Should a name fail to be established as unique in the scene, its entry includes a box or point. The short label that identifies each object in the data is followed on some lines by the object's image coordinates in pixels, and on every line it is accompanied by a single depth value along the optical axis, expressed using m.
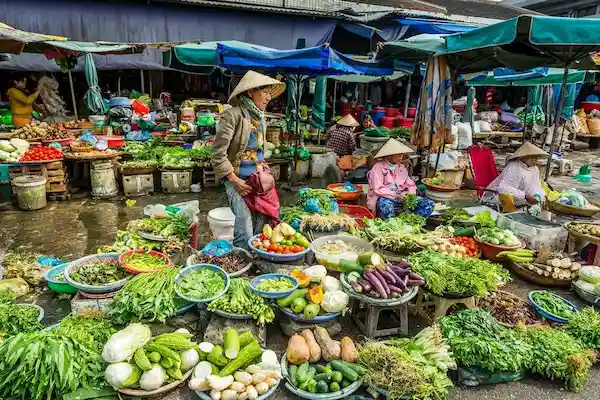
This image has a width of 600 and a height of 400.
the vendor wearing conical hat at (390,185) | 5.57
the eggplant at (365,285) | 3.44
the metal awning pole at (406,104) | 12.46
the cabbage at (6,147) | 7.05
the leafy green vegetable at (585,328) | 3.59
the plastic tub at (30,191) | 6.66
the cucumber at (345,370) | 3.01
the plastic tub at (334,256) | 4.10
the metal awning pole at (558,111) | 5.87
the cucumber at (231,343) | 2.96
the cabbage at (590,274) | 4.28
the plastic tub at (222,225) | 5.04
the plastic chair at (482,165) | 6.86
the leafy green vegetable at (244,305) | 3.40
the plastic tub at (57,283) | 4.03
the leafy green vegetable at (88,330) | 3.01
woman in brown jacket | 4.06
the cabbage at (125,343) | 2.83
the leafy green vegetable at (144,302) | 3.35
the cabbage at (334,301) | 3.48
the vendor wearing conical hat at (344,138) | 8.72
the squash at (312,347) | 3.18
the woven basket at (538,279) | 4.55
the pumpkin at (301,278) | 3.64
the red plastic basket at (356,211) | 5.69
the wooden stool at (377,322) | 3.58
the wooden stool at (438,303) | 3.78
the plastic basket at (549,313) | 3.80
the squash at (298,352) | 3.12
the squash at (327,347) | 3.18
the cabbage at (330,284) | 3.65
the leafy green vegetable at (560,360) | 3.21
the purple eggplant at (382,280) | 3.42
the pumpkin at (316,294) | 3.51
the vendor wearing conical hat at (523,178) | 5.75
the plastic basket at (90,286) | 3.60
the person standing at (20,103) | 9.09
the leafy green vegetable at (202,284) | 3.53
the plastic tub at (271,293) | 3.48
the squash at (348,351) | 3.18
